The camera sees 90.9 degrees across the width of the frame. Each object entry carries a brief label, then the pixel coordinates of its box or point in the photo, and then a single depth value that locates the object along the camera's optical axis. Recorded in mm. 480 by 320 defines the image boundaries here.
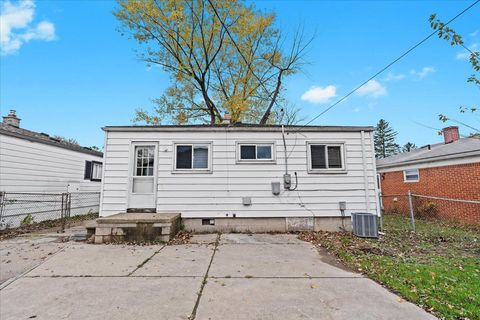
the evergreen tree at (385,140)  42219
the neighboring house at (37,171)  7957
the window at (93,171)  11952
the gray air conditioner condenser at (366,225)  6730
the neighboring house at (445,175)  9625
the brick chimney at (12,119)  9648
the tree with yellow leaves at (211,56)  13906
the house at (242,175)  7465
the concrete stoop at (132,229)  6055
